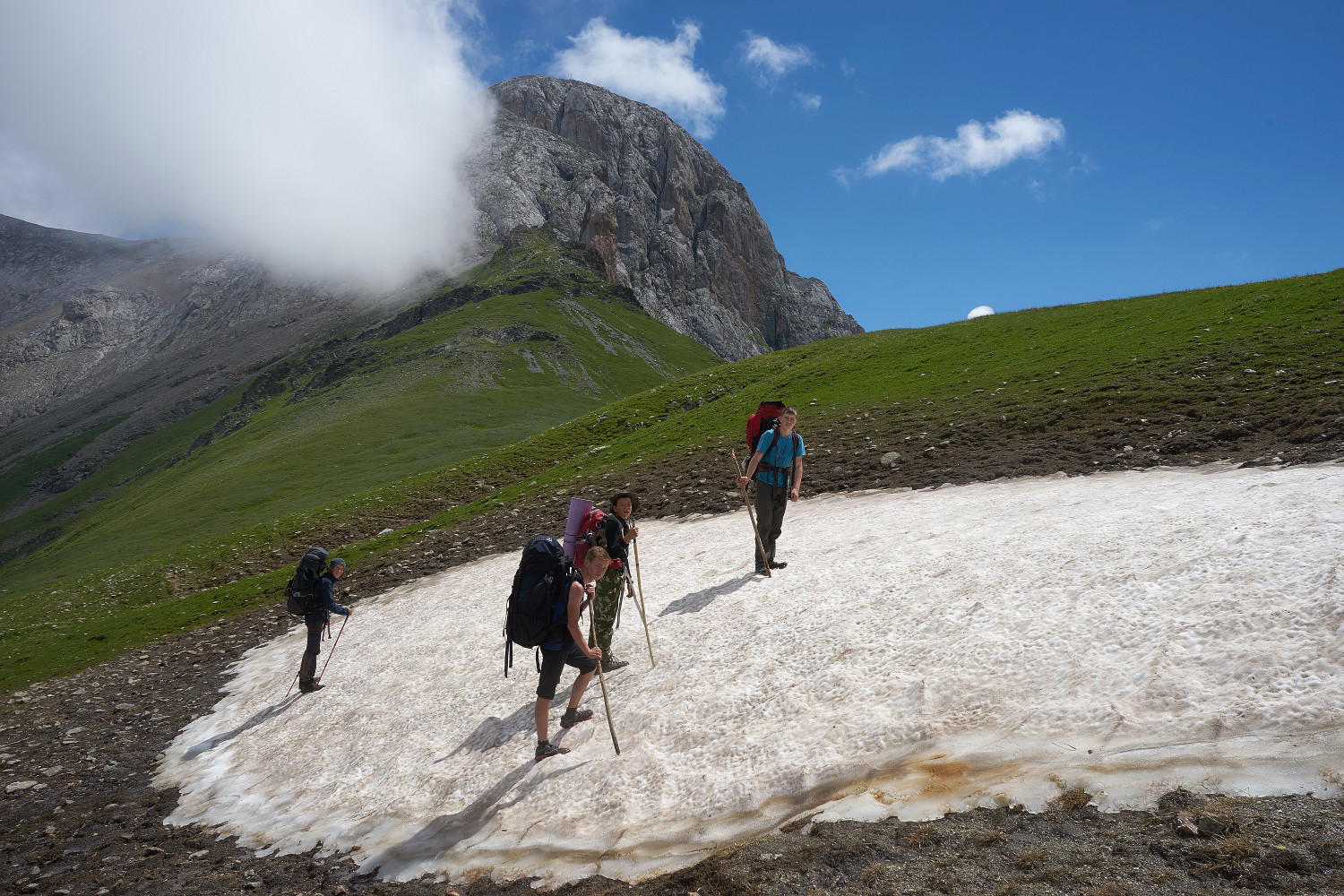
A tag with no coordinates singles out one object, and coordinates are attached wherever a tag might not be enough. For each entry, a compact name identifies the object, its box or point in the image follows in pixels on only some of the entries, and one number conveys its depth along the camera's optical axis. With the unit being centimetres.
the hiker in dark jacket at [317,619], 1667
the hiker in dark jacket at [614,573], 1251
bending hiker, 1007
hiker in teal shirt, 1524
